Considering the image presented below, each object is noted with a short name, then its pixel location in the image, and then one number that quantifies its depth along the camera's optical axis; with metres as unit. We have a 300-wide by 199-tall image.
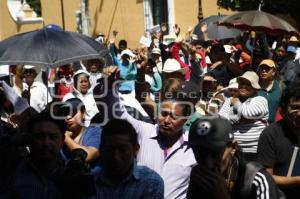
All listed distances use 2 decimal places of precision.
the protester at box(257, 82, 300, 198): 4.83
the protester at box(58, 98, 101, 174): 5.05
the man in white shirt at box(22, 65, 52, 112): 8.93
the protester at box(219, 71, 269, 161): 6.24
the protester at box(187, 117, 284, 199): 3.23
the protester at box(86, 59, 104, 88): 9.08
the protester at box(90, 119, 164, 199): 3.68
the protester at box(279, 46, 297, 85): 9.75
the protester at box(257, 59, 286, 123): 7.28
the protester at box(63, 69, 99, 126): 7.66
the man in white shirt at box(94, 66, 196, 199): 4.59
